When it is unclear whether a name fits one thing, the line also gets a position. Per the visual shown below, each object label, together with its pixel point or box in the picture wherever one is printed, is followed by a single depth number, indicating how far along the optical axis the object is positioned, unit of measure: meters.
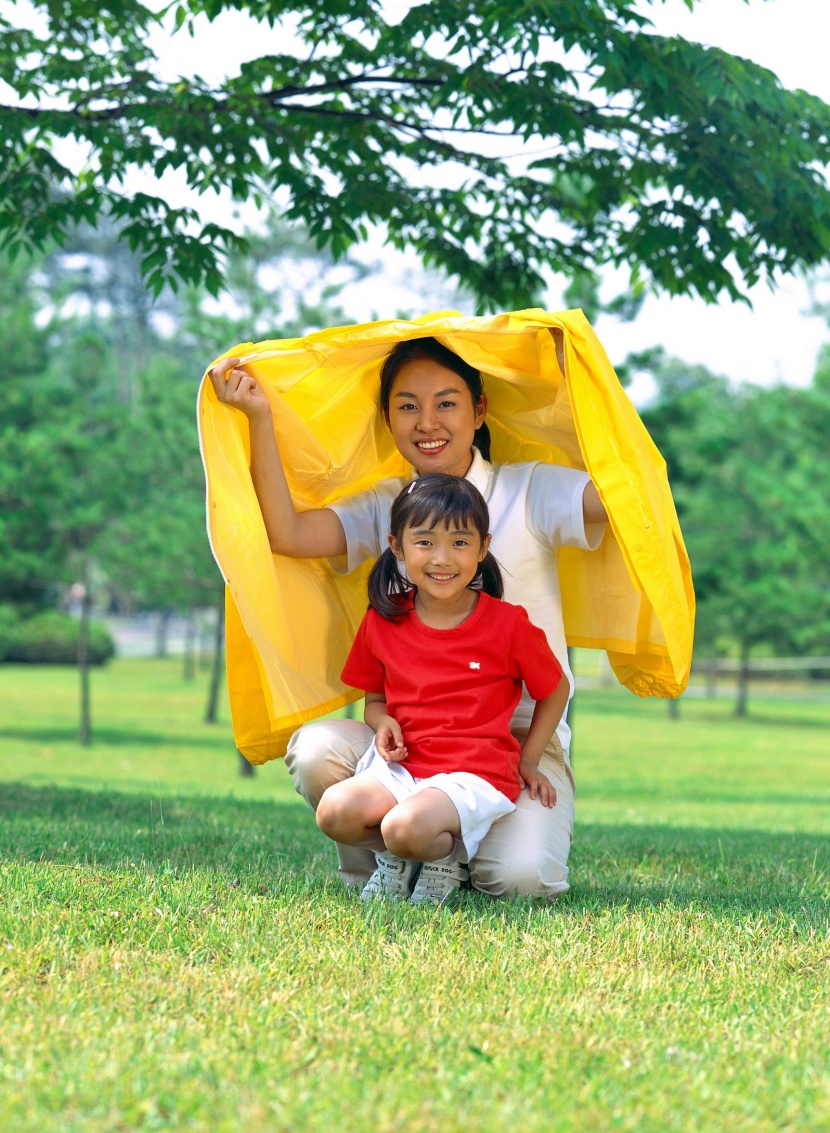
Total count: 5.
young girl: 3.97
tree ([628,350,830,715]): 22.31
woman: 4.30
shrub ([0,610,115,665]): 37.25
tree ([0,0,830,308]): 6.62
